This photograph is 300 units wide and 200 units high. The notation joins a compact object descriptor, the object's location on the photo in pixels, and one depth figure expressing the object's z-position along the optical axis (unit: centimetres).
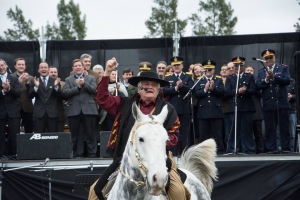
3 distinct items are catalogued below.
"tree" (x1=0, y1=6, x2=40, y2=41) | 3356
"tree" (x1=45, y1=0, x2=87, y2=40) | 3403
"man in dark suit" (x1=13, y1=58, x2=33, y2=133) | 1363
